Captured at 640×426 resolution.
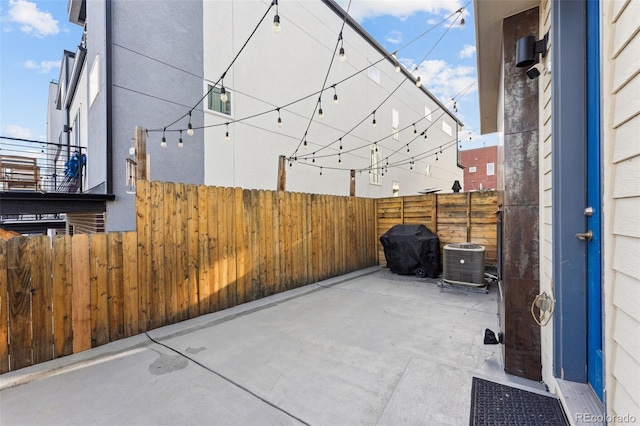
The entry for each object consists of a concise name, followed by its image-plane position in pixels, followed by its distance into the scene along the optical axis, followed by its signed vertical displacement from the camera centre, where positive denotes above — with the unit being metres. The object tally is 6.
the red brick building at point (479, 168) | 28.53 +4.24
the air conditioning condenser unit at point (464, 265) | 5.08 -1.03
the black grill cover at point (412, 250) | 6.24 -0.93
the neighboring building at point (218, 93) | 5.10 +2.71
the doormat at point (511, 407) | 1.79 -1.36
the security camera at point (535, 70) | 2.15 +1.06
